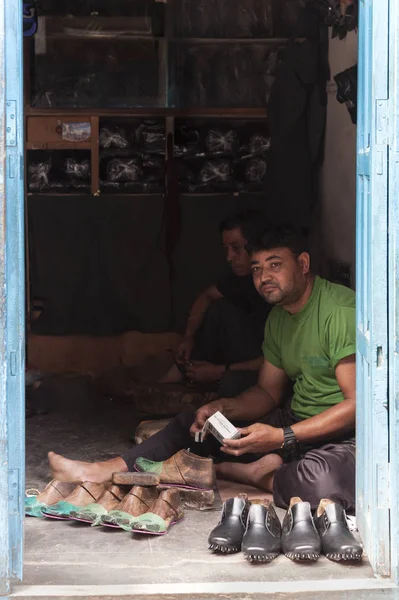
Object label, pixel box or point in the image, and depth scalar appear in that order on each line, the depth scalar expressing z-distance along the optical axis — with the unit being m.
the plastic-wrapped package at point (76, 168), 7.73
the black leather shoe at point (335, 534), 3.77
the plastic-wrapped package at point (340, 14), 5.59
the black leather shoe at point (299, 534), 3.80
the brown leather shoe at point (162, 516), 4.18
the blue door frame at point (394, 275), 3.51
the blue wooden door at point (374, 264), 3.55
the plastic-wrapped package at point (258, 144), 7.79
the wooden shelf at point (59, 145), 7.70
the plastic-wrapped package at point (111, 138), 7.74
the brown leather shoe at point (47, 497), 4.42
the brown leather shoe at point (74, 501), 4.36
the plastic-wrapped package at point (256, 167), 7.83
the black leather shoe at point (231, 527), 3.93
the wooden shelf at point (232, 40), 7.55
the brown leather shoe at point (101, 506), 4.26
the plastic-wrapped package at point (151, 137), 7.77
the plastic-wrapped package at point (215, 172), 7.81
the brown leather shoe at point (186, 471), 4.66
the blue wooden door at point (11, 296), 3.47
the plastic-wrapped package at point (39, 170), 7.71
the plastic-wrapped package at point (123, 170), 7.77
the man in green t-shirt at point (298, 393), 4.46
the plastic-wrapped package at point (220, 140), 7.76
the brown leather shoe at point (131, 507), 4.22
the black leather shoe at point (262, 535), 3.82
